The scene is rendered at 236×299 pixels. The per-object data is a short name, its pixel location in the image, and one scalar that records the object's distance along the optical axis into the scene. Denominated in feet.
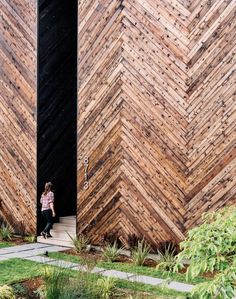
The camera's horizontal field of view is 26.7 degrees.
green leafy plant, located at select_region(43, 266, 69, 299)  17.61
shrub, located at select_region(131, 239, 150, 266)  26.21
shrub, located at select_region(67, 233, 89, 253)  29.63
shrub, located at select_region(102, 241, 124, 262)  27.05
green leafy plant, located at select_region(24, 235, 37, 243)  33.73
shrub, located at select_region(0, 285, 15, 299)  18.02
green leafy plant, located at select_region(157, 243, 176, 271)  25.31
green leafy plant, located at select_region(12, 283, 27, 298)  19.61
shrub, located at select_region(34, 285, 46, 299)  18.70
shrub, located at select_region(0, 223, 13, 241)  34.58
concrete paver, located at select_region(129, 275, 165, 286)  22.13
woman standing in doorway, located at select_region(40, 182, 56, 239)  33.35
